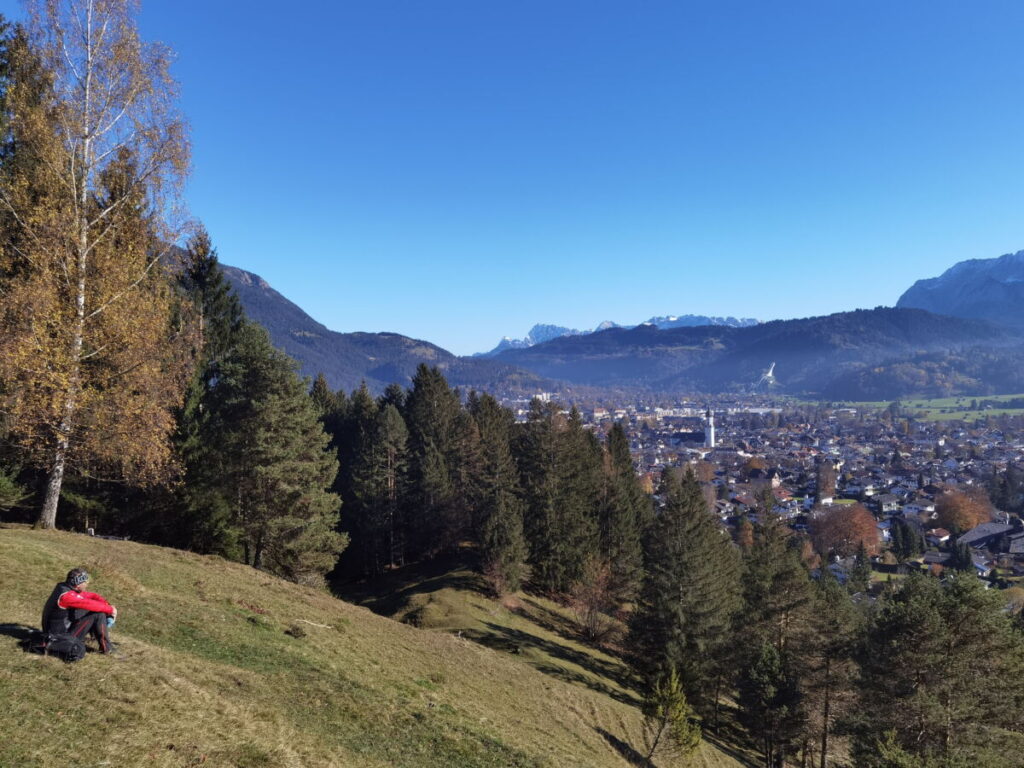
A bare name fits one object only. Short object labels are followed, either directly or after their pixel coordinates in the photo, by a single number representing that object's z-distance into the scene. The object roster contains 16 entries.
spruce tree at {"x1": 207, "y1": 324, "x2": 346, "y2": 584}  27.88
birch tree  16.14
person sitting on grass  9.34
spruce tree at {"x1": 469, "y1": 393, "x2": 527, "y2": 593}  39.99
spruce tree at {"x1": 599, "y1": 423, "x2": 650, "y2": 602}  47.56
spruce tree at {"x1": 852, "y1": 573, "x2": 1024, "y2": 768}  22.84
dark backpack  9.19
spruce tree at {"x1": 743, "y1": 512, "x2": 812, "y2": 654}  35.81
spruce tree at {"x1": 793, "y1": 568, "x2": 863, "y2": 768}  30.44
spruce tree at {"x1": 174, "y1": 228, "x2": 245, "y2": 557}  27.45
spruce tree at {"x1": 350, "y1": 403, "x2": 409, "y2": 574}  47.50
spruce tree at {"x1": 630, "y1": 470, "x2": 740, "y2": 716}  34.28
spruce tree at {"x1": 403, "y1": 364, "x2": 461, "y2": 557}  49.47
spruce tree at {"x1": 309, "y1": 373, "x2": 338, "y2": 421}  66.12
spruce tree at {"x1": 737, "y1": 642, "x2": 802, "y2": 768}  30.53
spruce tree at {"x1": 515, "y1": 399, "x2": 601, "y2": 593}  46.12
